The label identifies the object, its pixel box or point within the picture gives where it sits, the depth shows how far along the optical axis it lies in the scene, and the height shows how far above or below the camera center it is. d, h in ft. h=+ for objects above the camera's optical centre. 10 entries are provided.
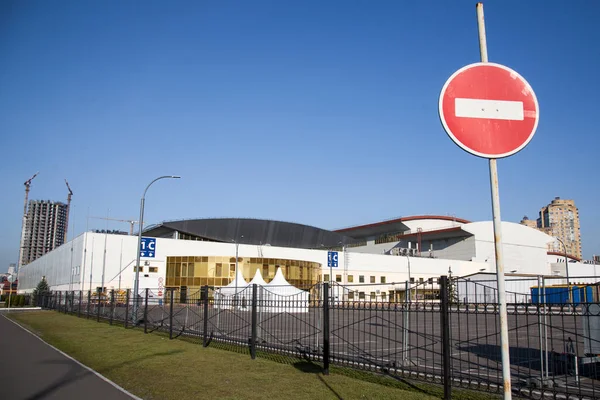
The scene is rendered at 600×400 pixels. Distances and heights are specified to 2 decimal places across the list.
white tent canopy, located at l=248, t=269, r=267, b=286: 127.71 -2.17
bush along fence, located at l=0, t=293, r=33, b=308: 189.16 -12.35
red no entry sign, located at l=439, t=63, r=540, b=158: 12.23 +4.00
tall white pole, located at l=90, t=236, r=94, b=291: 188.44 +1.00
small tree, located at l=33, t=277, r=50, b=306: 221.64 -8.27
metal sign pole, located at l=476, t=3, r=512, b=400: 11.40 -0.05
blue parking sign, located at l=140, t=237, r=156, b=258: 121.29 +5.75
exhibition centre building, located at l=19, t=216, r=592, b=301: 194.70 +7.64
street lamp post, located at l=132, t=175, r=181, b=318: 85.06 +7.95
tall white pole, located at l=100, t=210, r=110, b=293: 188.26 +3.29
